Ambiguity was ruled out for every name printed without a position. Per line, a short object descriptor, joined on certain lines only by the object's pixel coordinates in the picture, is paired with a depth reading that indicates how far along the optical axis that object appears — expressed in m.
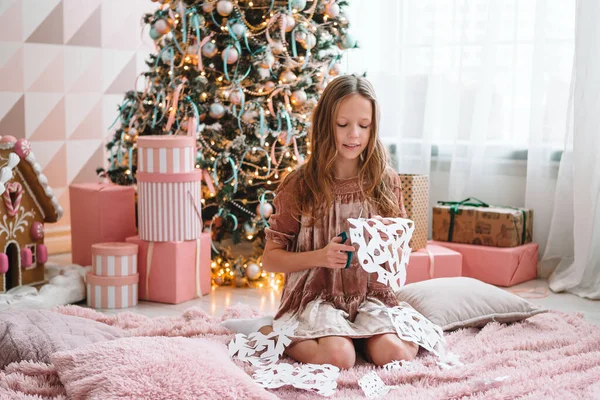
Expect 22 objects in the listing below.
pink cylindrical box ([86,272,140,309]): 2.95
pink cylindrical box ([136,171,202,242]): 3.03
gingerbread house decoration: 2.96
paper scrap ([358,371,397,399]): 1.87
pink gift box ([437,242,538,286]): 3.39
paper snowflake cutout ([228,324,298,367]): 2.09
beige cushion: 2.49
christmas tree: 3.22
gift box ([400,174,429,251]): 3.42
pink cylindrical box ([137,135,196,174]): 3.02
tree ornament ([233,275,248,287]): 3.31
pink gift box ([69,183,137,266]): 3.30
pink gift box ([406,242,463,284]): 3.30
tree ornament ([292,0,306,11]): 3.21
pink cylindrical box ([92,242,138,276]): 2.94
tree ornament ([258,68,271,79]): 3.23
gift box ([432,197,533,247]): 3.44
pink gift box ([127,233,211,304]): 3.01
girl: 2.11
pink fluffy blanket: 1.85
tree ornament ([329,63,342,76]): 3.43
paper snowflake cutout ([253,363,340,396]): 1.89
